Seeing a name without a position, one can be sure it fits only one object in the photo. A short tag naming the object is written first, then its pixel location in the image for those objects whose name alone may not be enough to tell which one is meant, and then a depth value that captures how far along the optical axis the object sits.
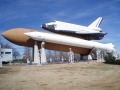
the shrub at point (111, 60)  18.94
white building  34.00
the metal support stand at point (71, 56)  20.38
